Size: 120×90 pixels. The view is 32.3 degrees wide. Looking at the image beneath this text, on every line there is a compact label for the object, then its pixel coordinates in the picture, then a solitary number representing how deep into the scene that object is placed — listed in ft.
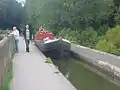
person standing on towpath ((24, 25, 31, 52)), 48.89
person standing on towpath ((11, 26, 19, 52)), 46.69
